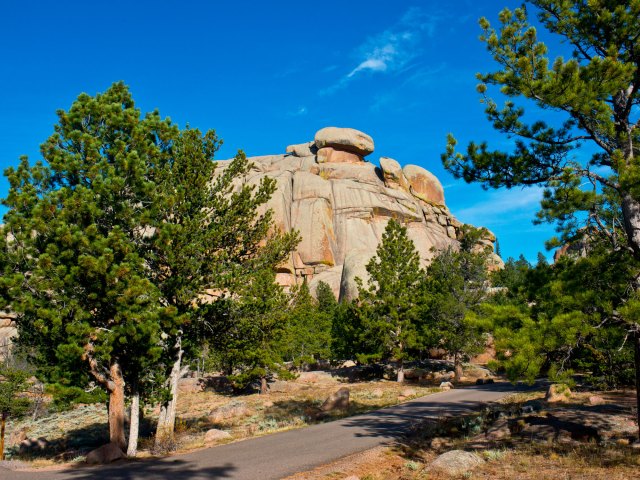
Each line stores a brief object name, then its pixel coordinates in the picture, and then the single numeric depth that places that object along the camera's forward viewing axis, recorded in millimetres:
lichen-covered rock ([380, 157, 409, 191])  93625
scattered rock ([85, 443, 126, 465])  11555
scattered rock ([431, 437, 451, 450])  11833
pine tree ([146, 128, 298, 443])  14359
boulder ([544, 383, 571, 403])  17484
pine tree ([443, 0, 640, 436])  8375
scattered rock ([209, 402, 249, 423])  21539
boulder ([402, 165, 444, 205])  96562
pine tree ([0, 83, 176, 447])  11195
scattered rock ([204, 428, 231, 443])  14309
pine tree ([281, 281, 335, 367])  43375
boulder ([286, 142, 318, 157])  103500
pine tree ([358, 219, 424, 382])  32250
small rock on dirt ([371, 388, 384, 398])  25312
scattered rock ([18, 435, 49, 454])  17766
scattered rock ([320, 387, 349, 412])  20656
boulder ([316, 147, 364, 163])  97038
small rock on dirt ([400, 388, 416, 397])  24391
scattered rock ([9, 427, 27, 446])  22041
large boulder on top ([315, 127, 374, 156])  96438
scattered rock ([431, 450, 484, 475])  8695
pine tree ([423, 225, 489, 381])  32938
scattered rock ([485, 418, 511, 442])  11727
